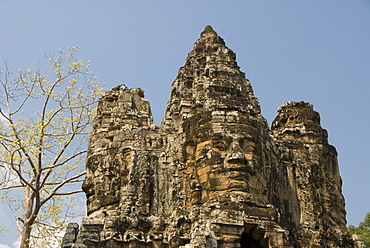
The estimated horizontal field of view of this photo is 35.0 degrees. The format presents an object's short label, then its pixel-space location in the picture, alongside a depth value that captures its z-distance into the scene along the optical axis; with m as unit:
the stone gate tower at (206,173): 15.36
